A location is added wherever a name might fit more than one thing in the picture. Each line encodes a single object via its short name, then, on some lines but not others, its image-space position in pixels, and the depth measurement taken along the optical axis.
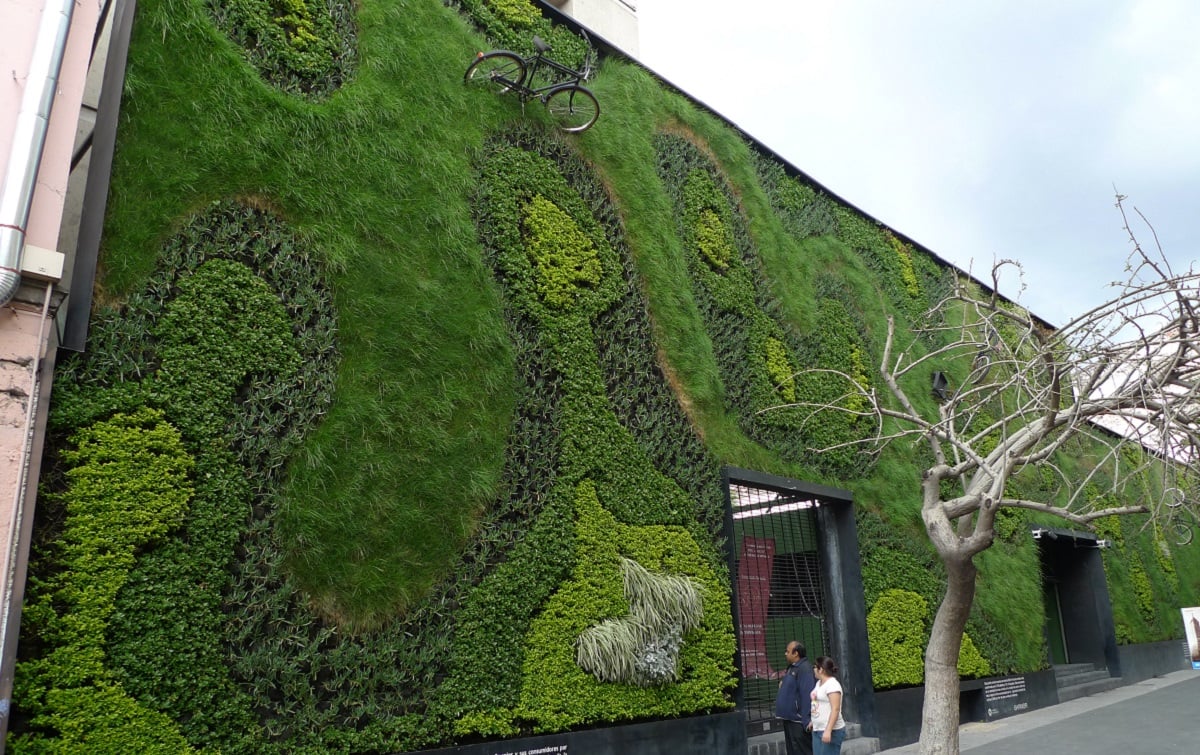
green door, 19.36
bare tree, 7.23
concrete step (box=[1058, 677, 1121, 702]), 16.69
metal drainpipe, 5.05
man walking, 8.20
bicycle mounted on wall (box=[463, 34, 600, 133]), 9.05
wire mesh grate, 10.31
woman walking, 7.48
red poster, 10.30
